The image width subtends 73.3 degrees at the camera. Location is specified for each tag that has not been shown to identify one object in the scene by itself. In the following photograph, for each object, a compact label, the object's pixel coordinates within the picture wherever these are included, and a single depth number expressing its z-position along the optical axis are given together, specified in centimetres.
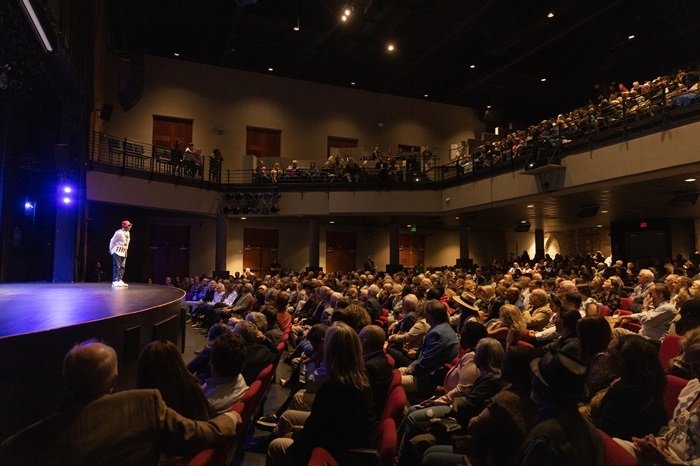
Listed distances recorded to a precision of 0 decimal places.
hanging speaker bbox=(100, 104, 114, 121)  1489
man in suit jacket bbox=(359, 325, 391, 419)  318
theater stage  288
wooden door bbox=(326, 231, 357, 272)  2033
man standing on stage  902
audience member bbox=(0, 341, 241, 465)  156
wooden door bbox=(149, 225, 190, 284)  1764
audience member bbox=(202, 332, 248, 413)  273
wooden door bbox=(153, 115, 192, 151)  1716
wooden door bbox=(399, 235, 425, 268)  2156
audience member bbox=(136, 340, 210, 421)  217
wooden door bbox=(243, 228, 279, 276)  1897
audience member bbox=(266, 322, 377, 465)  241
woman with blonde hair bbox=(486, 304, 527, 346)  405
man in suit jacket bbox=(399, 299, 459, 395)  403
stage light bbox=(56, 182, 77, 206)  1088
